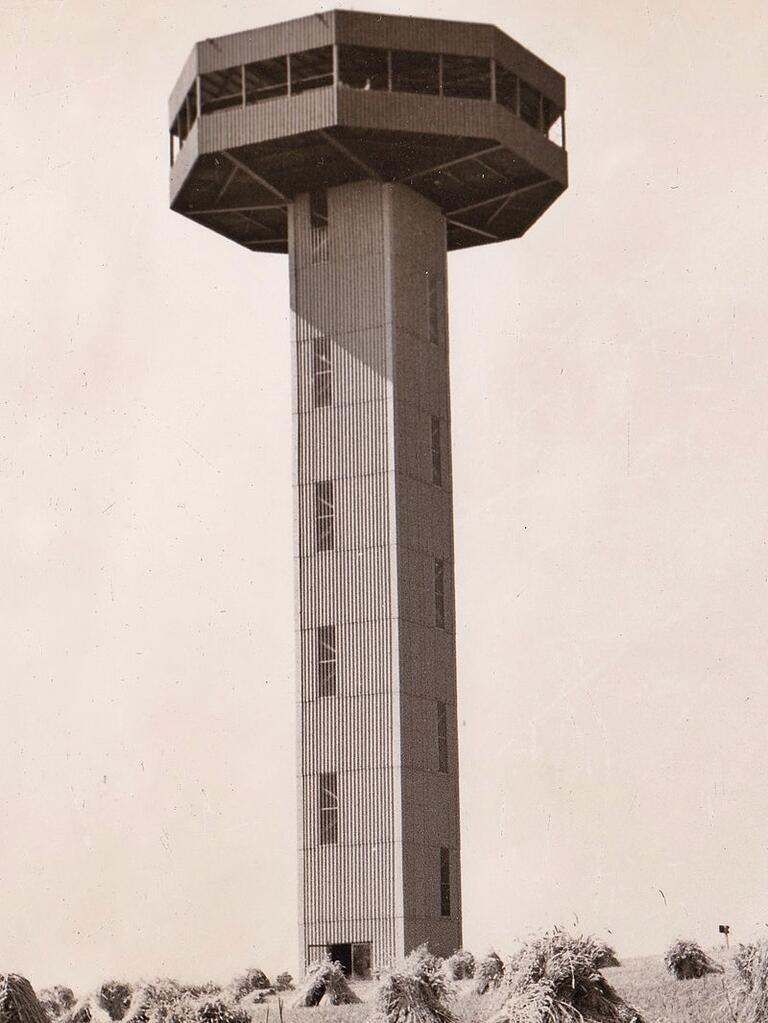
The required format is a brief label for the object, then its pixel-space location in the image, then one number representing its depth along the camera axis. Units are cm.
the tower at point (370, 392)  5709
